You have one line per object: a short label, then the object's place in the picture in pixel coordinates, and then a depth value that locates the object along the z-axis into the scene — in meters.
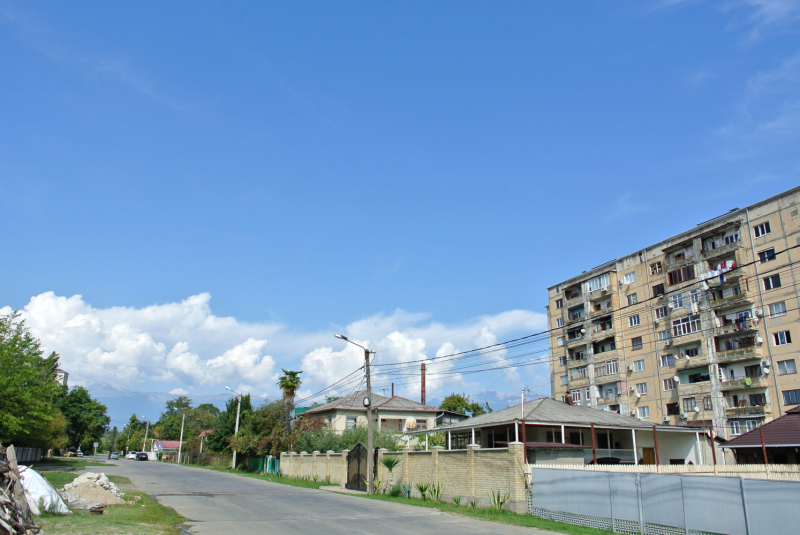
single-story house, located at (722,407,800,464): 28.11
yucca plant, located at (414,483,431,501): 24.27
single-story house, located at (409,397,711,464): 24.28
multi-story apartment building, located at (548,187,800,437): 44.59
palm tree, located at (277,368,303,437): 49.69
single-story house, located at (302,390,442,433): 53.72
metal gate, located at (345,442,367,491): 31.43
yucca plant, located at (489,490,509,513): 19.78
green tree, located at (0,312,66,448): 33.56
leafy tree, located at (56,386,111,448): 78.86
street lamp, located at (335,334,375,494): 28.19
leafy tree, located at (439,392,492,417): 77.25
